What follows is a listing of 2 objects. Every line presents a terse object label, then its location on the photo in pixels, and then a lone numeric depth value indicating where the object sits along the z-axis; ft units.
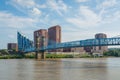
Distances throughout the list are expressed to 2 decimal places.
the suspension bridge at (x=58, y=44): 267.88
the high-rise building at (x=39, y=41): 440.58
